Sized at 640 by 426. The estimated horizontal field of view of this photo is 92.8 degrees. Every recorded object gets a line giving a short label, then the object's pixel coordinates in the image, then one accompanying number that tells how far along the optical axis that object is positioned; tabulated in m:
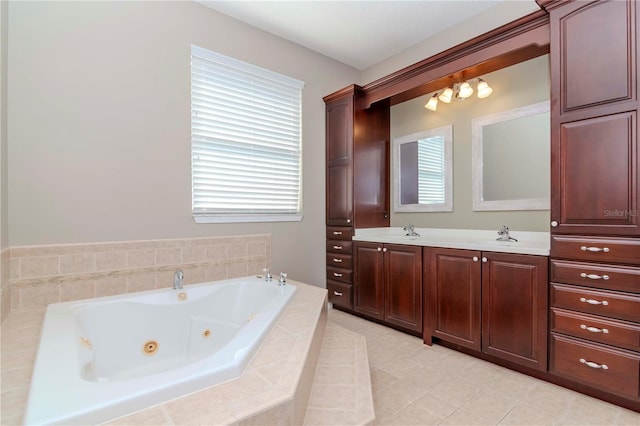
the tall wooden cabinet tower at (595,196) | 1.55
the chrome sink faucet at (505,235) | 2.41
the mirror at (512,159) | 2.32
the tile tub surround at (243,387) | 0.87
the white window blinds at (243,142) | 2.53
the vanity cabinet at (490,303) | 1.85
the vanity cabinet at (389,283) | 2.49
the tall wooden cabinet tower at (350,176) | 3.10
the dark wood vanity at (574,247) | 1.57
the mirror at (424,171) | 2.96
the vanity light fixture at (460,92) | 2.56
